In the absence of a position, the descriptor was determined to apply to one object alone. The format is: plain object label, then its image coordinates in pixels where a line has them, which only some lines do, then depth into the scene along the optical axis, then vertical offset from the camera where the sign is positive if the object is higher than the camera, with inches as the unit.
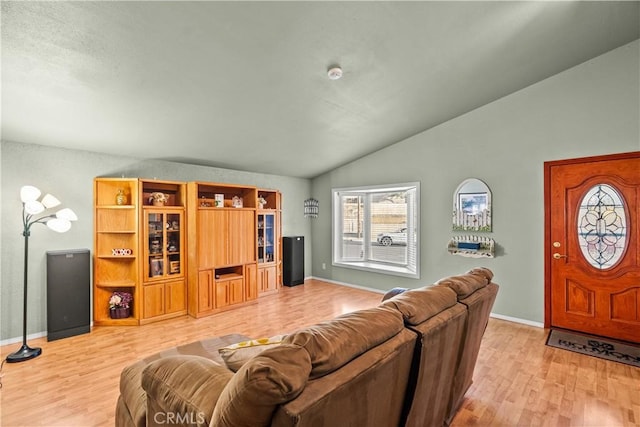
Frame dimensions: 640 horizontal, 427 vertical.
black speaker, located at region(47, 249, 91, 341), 131.3 -35.5
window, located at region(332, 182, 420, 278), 200.1 -11.3
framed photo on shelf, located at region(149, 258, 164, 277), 159.2 -28.4
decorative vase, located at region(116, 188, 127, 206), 155.0 +9.9
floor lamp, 116.5 -0.8
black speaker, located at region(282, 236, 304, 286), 232.1 -36.9
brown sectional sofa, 34.0 -24.0
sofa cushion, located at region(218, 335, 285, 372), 53.1 -25.5
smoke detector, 109.2 +54.0
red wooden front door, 127.6 -15.8
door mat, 115.8 -58.0
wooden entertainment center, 151.7 -18.3
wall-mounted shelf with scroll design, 161.5 -19.3
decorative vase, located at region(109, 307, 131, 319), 150.6 -50.1
